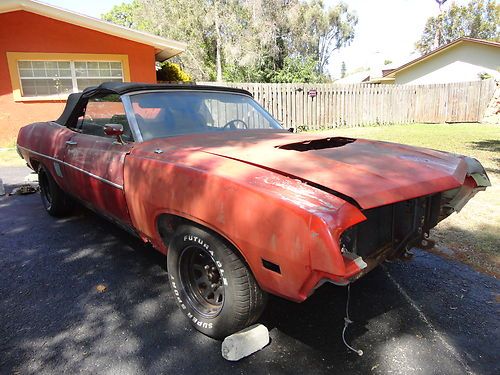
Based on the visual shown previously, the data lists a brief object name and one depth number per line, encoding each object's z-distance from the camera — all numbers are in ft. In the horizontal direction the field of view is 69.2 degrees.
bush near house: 46.45
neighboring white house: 73.36
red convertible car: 5.72
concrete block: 6.98
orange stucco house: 34.45
